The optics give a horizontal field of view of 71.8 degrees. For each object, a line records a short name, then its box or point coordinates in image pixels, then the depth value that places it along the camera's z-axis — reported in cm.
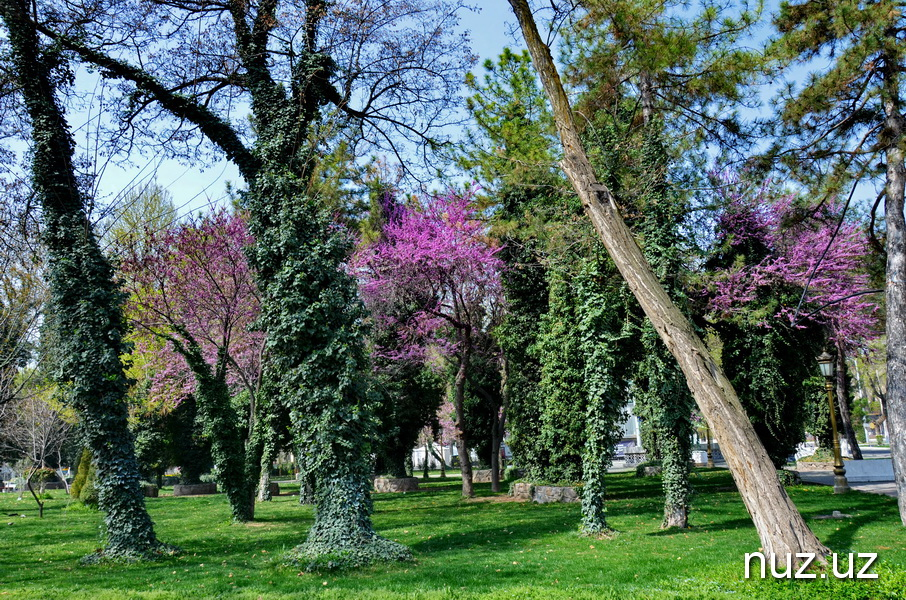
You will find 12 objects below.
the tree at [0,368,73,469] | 2441
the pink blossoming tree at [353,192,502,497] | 1825
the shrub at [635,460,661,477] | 2494
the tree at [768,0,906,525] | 1039
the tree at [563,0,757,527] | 1032
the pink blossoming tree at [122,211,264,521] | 1585
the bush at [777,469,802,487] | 1761
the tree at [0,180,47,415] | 1152
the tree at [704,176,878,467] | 1683
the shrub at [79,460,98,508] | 1883
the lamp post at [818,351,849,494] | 1575
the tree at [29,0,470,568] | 917
